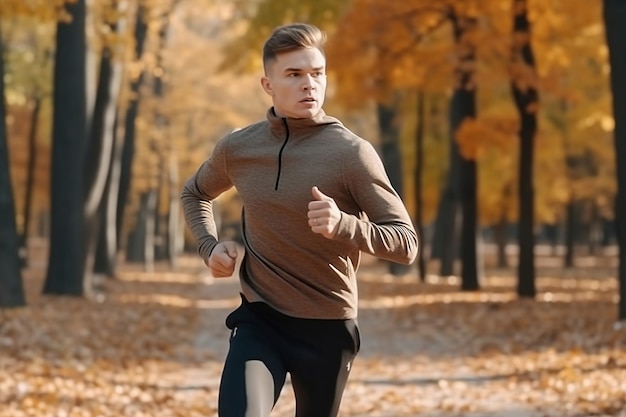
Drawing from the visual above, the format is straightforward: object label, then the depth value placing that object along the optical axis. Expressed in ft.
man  16.31
